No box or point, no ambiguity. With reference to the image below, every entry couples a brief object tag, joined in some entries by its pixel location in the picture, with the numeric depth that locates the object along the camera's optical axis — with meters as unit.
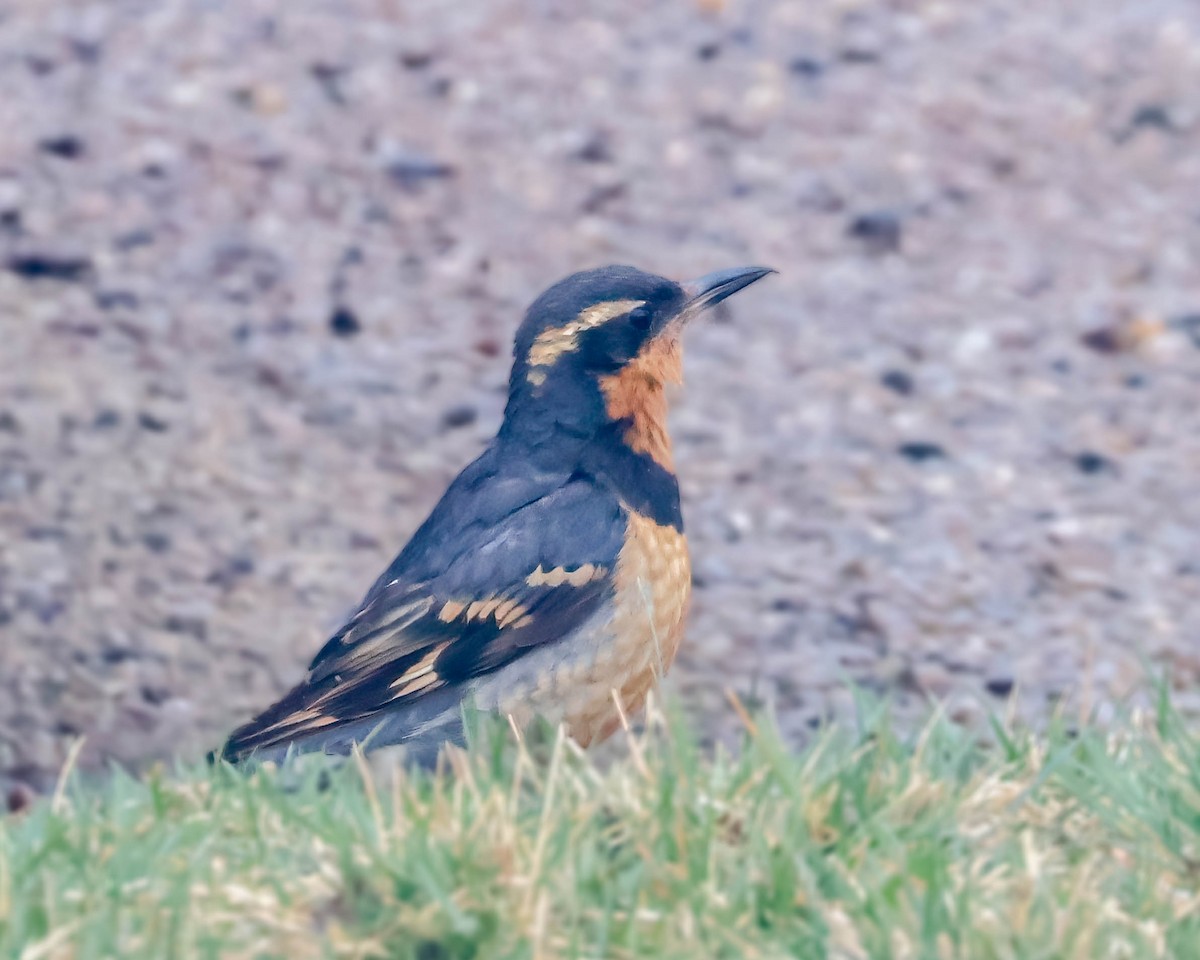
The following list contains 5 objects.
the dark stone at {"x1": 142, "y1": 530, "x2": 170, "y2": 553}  15.19
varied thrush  9.58
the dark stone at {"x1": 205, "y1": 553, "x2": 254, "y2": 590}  15.02
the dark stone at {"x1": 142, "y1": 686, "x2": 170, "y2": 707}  13.80
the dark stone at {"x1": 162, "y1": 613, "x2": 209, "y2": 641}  14.46
